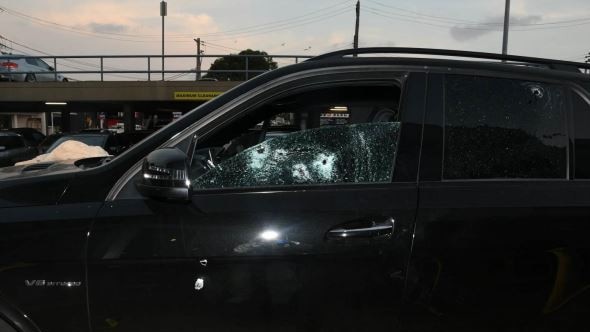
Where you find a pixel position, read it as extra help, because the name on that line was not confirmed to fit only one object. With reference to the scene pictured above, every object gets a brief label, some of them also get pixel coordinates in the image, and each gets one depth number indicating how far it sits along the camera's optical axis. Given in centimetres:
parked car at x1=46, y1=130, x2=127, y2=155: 1322
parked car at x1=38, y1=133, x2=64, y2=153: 1479
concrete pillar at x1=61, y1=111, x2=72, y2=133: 3152
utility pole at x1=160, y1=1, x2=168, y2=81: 3378
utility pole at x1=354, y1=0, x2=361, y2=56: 3870
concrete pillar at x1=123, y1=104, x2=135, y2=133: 2579
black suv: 199
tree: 2861
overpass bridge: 2152
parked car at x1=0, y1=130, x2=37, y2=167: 1208
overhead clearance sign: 2150
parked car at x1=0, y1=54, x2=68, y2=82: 2255
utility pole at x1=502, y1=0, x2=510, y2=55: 1962
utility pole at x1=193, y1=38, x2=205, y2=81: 2097
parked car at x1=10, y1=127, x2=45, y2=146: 2023
